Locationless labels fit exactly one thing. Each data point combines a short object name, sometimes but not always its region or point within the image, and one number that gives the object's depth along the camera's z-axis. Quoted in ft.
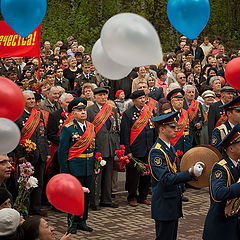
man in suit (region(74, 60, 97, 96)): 79.29
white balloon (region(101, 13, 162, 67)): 29.17
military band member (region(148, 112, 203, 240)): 40.37
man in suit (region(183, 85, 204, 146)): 69.72
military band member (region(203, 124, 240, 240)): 36.11
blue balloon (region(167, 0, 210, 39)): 35.71
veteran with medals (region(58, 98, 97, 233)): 52.59
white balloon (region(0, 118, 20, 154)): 32.41
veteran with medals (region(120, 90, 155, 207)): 61.52
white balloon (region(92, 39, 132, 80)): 33.47
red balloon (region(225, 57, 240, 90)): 42.86
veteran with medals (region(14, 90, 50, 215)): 55.69
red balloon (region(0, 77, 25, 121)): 33.25
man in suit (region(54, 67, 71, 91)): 78.85
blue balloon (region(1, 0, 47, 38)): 34.66
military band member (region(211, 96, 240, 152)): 47.53
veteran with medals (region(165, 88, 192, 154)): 64.33
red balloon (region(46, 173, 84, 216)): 30.86
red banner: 68.15
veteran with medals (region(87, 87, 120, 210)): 59.71
